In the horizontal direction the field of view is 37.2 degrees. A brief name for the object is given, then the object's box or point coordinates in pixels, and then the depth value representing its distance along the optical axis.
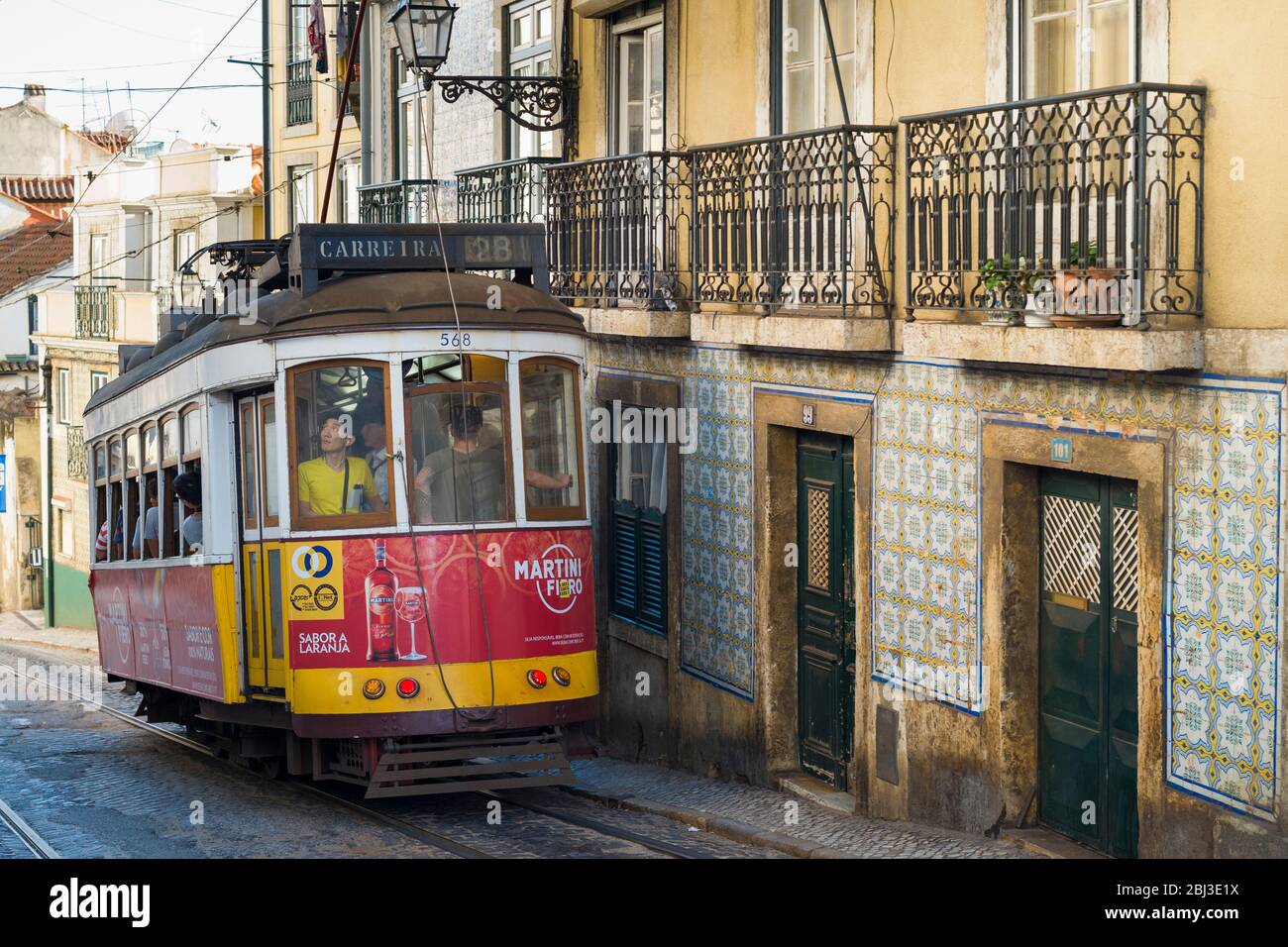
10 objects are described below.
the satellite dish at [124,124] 47.75
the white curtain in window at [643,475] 14.62
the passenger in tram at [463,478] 10.90
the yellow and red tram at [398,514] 10.78
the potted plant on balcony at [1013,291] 9.15
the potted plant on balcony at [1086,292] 8.66
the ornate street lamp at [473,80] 14.79
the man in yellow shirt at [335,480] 10.88
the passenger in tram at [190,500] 12.15
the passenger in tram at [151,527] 13.35
